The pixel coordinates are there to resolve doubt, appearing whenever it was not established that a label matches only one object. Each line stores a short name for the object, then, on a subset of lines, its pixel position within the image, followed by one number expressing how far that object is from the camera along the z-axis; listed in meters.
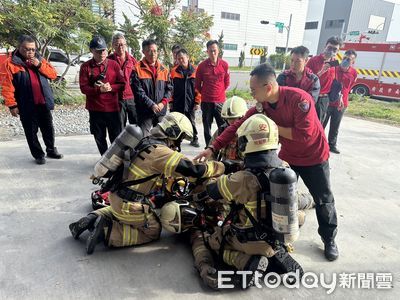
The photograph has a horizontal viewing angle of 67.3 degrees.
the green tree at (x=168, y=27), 11.30
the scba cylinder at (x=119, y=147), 2.69
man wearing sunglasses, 4.29
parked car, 11.80
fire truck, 14.14
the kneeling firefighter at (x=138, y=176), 2.65
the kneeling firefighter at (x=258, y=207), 2.14
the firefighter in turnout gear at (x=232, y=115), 3.60
